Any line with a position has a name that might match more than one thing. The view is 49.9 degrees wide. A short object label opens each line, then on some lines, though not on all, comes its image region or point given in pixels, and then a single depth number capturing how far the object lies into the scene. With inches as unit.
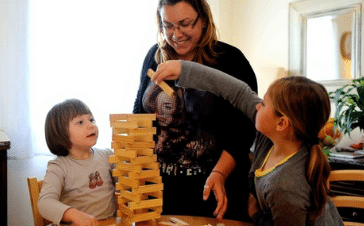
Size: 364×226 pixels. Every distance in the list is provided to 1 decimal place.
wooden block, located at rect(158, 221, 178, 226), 51.3
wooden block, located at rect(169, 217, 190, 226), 51.1
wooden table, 53.6
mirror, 121.9
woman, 61.9
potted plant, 99.9
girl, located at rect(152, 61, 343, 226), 46.0
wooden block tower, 50.3
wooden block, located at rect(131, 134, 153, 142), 50.8
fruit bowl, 109.5
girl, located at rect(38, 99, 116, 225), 62.9
